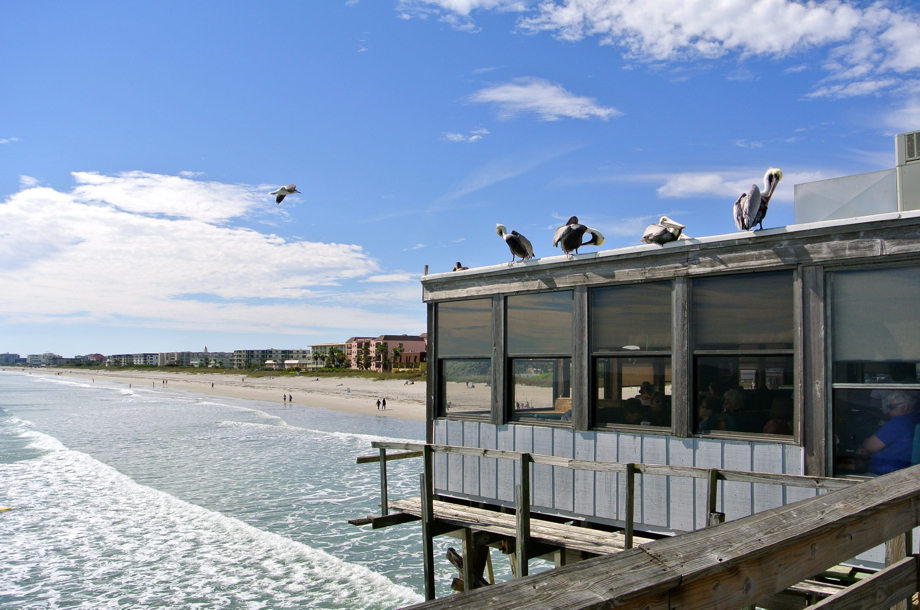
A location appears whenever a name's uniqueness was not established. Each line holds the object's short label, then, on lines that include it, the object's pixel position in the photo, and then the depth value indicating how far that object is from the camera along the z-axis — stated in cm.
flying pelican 1018
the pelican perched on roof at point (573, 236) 747
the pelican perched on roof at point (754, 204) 623
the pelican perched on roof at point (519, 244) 801
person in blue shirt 543
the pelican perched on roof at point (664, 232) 673
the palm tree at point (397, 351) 14762
